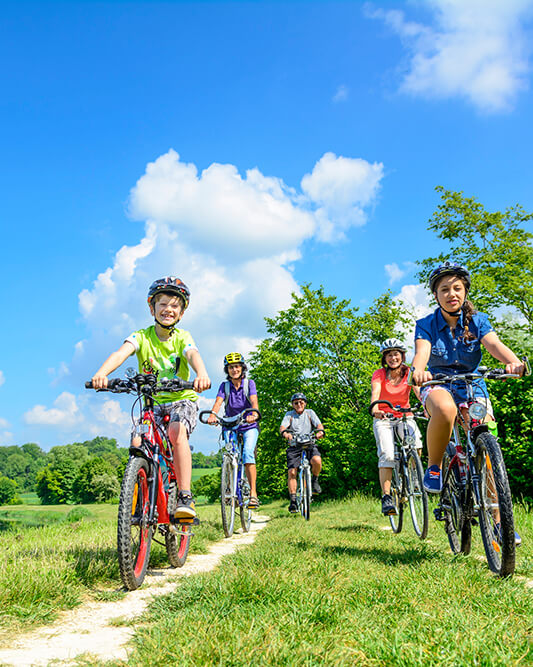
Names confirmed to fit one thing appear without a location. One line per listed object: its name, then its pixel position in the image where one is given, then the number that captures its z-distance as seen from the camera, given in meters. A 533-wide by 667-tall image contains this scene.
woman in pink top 5.88
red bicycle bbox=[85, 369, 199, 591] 3.40
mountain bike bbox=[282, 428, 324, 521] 8.88
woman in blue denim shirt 3.97
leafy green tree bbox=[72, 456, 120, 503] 65.88
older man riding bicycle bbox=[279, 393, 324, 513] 9.29
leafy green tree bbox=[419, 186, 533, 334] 23.25
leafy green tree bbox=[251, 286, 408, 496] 26.25
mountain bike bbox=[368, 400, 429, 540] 5.45
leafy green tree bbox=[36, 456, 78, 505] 80.25
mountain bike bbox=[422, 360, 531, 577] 3.19
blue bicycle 7.06
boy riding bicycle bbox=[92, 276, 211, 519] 4.34
